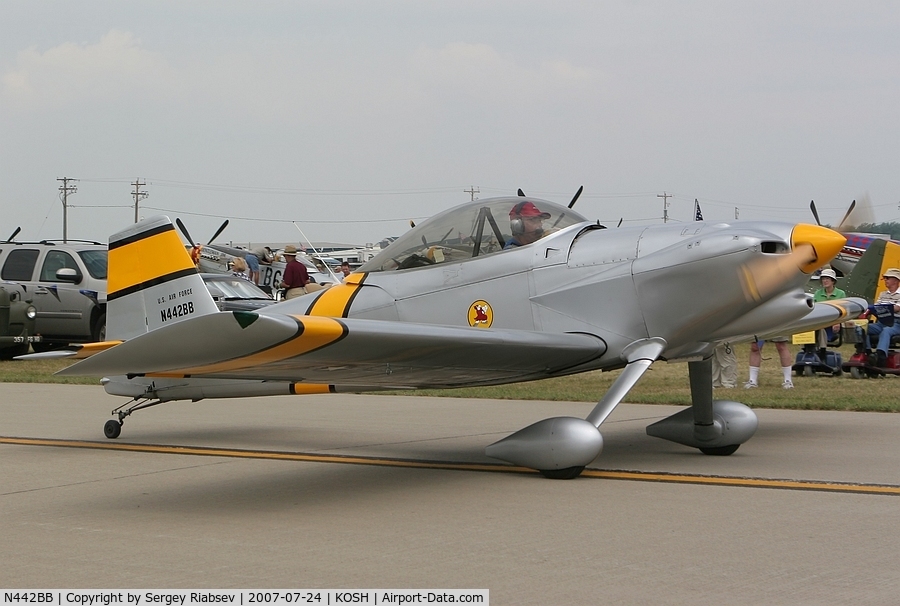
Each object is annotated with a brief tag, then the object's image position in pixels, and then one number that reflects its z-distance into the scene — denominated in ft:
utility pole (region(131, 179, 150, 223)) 310.65
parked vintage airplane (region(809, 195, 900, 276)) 89.94
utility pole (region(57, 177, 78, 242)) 307.78
